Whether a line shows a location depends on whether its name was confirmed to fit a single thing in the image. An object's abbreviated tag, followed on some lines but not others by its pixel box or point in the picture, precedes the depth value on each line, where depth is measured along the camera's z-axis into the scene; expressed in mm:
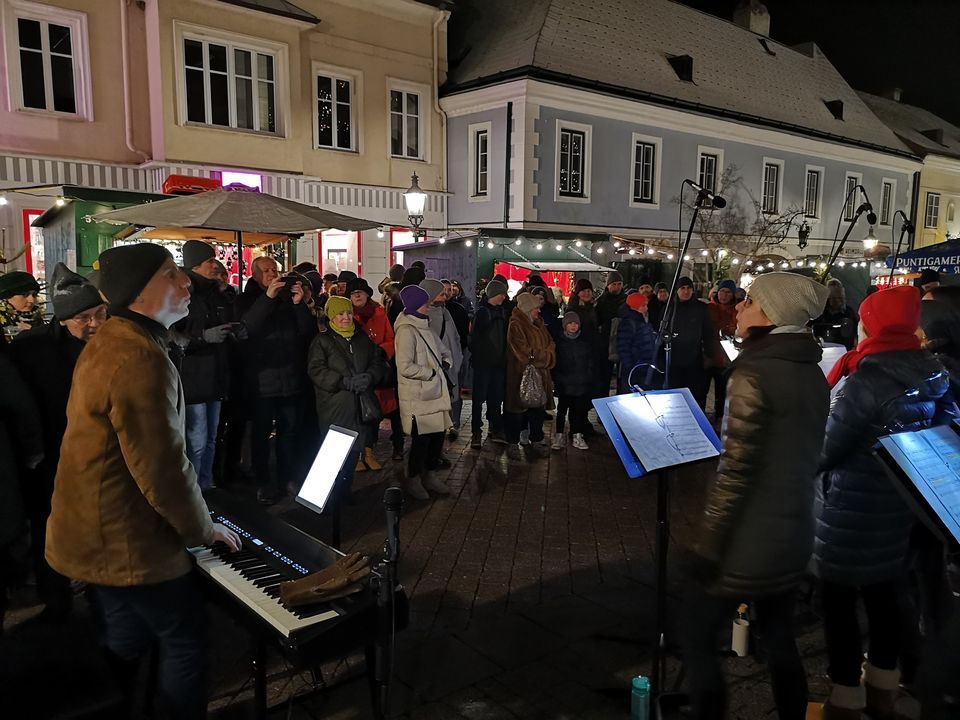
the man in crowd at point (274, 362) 6117
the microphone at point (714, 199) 5580
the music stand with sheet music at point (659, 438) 3246
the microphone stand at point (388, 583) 2590
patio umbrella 6262
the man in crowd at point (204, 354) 5551
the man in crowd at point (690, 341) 8562
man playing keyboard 2396
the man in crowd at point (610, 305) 9888
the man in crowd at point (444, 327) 7039
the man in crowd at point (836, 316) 10484
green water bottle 2979
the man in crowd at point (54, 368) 4172
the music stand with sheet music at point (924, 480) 2615
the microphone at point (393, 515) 2602
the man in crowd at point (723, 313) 9500
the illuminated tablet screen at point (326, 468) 3674
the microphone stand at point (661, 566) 3365
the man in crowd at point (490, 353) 8109
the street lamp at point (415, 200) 12695
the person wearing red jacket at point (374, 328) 7332
